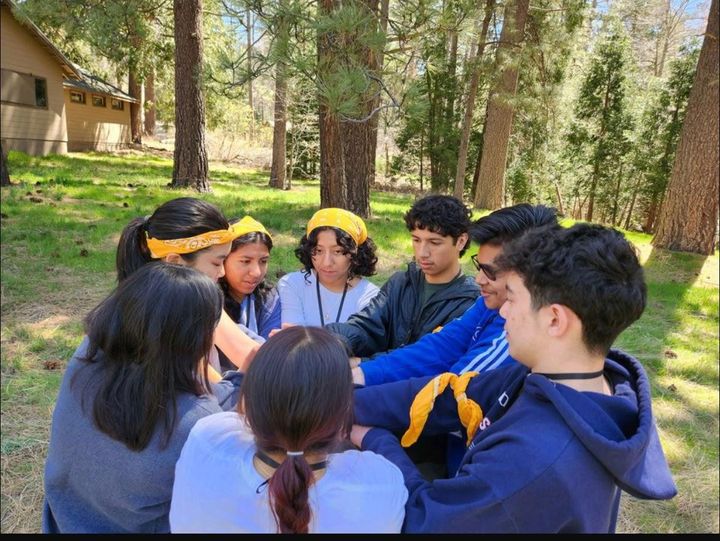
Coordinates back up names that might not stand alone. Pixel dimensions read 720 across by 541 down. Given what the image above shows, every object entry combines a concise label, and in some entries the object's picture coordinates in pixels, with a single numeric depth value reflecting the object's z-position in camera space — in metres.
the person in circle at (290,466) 1.08
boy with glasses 1.74
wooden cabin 15.82
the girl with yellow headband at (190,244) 2.03
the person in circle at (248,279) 2.49
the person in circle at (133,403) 1.29
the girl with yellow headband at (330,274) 2.62
